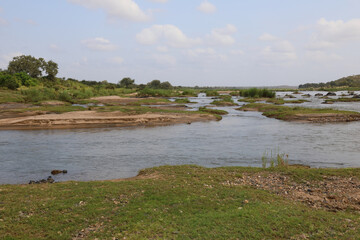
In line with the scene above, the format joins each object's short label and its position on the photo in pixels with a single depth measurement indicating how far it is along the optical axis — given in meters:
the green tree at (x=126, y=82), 157.00
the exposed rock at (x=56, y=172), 17.31
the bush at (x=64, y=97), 71.19
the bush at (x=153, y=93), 101.08
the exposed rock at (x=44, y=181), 14.80
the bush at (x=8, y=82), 80.31
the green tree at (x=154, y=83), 170.50
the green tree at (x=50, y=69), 111.81
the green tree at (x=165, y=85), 168.44
